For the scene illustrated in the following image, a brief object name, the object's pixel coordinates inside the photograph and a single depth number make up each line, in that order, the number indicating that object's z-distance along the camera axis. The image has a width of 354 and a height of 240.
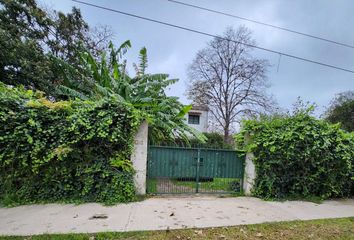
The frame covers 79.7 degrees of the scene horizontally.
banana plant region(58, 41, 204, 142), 7.77
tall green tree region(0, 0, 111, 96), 10.27
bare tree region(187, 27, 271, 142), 23.33
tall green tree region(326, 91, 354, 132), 24.30
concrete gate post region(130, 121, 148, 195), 5.63
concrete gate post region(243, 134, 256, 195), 6.29
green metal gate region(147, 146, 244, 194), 6.08
